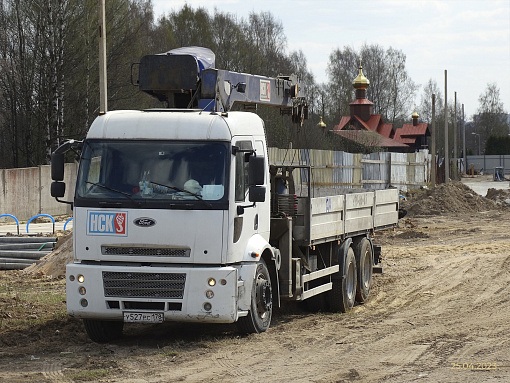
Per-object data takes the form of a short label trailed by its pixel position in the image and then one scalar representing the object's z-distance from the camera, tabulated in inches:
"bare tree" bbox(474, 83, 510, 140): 5679.1
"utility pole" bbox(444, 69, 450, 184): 2254.8
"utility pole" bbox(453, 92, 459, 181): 3283.5
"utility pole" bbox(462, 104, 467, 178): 4097.4
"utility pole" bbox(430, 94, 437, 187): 2144.4
